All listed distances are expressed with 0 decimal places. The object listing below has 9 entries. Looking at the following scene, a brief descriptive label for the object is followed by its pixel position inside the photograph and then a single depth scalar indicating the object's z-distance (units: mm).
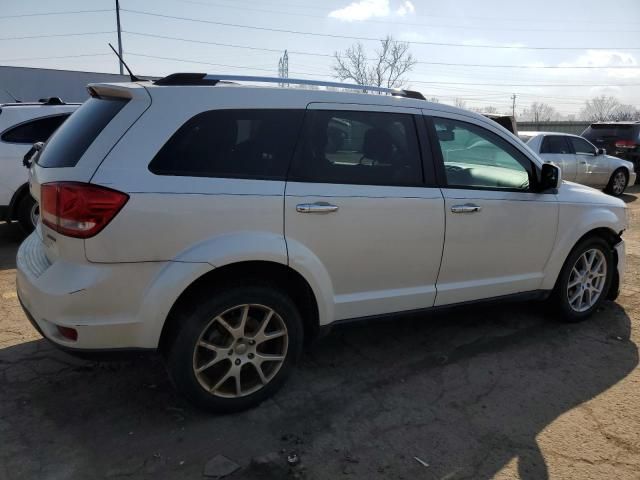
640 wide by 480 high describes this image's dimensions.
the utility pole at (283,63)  47419
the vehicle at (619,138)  14508
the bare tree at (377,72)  52250
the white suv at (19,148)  6430
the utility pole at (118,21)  35212
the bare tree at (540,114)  80012
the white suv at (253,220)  2584
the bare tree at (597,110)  75988
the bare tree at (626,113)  56000
